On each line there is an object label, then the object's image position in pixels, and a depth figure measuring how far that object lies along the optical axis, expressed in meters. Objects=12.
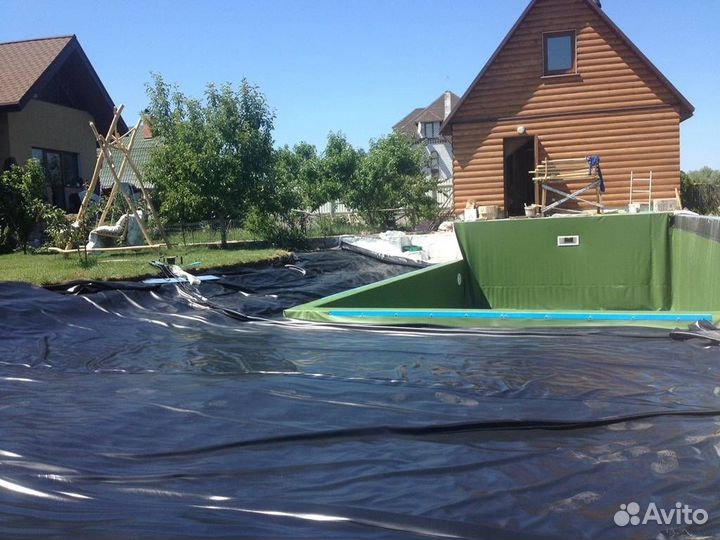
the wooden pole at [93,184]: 12.60
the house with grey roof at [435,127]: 49.09
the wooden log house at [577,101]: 15.77
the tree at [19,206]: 13.82
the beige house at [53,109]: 16.52
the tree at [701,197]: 24.02
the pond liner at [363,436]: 1.97
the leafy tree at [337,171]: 24.72
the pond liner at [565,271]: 6.52
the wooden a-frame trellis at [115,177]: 12.70
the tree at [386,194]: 21.30
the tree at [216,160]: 15.74
